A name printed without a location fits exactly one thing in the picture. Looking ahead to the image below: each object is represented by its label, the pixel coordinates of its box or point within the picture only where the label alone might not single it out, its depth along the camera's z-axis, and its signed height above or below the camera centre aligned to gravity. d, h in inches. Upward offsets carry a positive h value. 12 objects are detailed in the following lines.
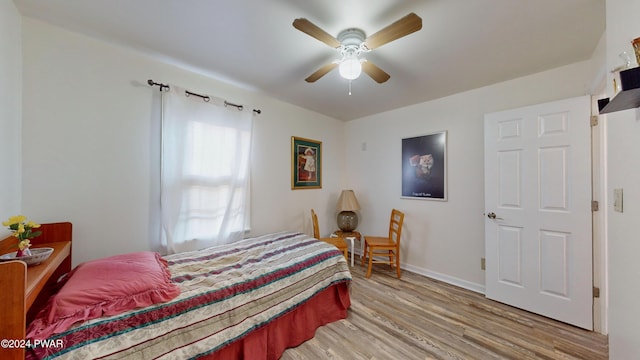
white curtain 84.4 +4.2
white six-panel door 78.5 -10.6
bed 40.2 -30.4
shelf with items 30.6 +13.1
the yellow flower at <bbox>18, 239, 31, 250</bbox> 42.4 -12.3
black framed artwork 116.5 +8.6
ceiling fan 52.0 +37.6
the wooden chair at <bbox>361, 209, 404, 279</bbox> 119.3 -33.9
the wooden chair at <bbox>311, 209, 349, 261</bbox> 121.1 -32.9
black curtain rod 81.5 +35.6
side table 131.2 -33.1
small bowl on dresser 42.3 -15.0
